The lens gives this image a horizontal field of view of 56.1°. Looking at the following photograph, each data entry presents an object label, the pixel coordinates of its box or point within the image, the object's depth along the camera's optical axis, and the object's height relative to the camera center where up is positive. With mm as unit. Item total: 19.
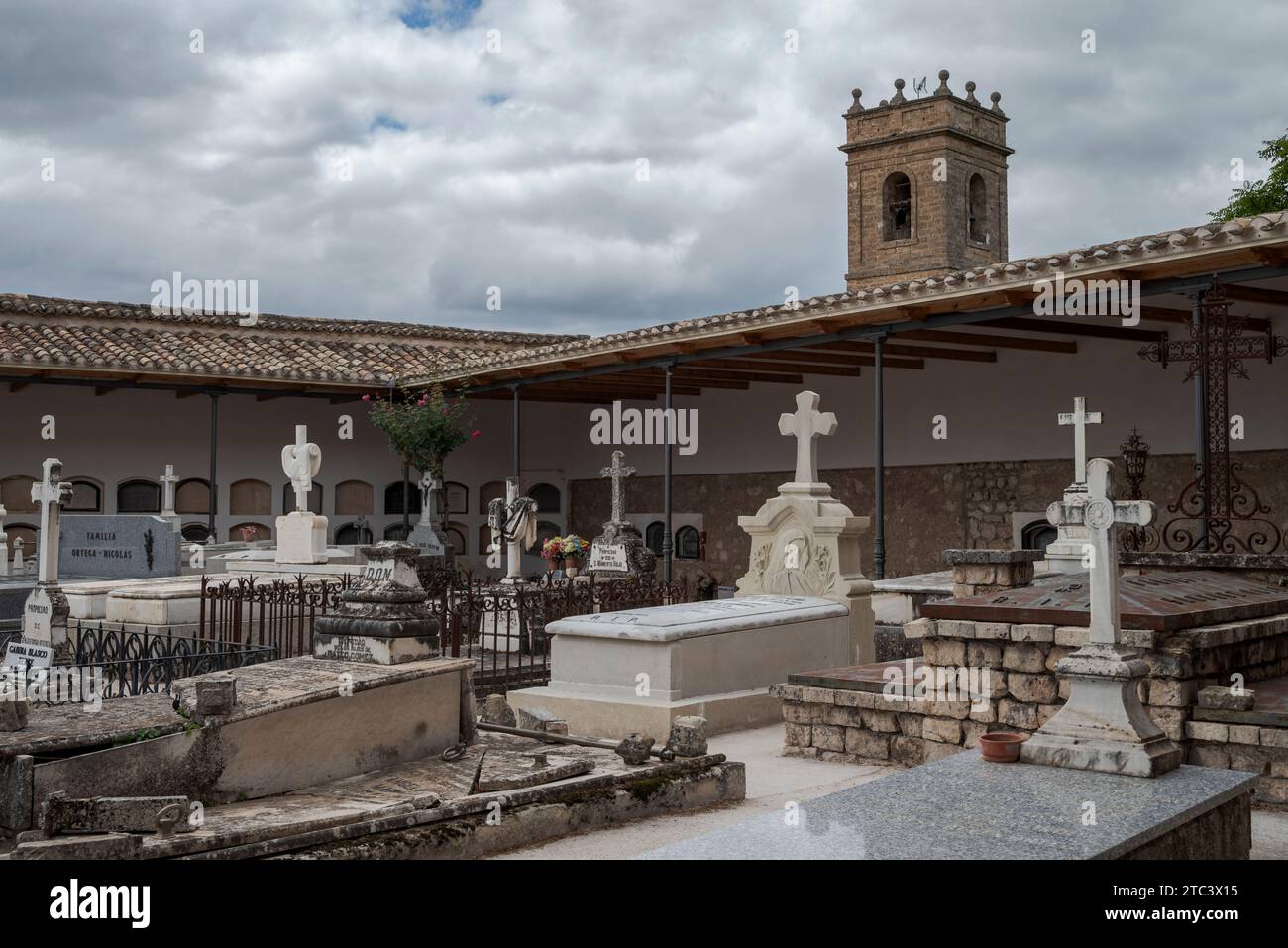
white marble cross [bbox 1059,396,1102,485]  9461 +761
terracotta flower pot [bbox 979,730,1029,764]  4820 -914
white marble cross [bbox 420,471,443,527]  19250 +324
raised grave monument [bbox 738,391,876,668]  9492 -198
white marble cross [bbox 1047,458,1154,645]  5121 -69
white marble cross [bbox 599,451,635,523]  14273 +508
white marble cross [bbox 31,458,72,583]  9672 +139
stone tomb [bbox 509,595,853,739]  7684 -990
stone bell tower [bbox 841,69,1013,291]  26891 +7681
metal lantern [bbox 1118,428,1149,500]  11234 +576
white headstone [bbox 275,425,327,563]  14578 -71
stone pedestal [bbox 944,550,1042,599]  7387 -324
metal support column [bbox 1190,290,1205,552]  9289 +768
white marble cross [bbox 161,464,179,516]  18844 +419
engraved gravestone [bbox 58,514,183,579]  14242 -352
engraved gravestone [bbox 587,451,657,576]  14031 -358
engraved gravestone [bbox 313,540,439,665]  6199 -527
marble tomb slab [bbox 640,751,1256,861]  3629 -984
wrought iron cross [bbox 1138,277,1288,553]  9086 +1107
